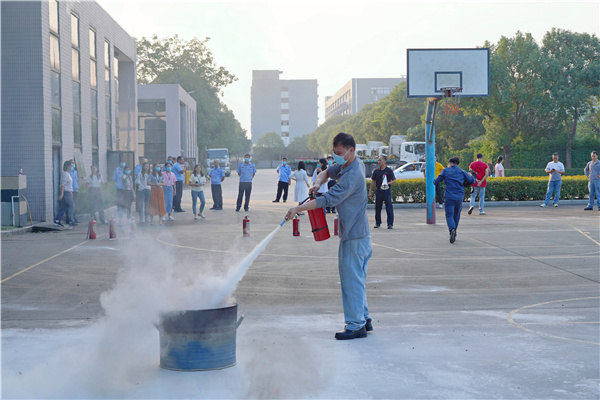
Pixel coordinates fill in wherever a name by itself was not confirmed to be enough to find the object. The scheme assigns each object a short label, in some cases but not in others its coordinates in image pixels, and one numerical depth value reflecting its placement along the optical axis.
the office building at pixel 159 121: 59.31
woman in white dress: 23.02
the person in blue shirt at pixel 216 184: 23.61
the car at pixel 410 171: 41.44
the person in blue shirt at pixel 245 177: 23.94
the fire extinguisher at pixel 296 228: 15.72
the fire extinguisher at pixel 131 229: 17.32
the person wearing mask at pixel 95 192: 19.17
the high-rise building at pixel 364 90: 177.25
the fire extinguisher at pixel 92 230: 15.78
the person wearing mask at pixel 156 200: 19.66
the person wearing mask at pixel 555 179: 23.78
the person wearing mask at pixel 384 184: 17.97
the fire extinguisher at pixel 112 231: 15.70
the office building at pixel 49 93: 19.69
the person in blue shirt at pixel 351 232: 6.62
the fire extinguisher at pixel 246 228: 15.71
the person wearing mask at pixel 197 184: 20.86
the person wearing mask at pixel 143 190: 19.86
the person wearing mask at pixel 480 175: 21.08
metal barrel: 5.39
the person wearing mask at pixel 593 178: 22.34
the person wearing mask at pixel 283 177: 27.61
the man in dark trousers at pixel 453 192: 14.45
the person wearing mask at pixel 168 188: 20.31
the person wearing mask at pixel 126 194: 20.27
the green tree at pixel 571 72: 49.19
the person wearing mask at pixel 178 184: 23.70
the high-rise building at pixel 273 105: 195.00
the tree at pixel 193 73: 80.12
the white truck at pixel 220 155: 66.44
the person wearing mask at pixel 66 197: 18.14
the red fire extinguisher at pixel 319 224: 6.82
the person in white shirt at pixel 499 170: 28.94
